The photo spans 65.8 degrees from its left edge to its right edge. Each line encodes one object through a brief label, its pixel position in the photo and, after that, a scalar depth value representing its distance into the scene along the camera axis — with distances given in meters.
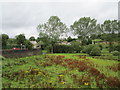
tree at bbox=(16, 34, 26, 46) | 28.23
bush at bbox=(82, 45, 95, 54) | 17.41
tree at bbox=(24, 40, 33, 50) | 21.86
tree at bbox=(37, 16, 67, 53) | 24.30
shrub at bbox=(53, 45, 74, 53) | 24.18
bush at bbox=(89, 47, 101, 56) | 15.55
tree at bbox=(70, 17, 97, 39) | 34.19
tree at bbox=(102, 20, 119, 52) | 27.25
